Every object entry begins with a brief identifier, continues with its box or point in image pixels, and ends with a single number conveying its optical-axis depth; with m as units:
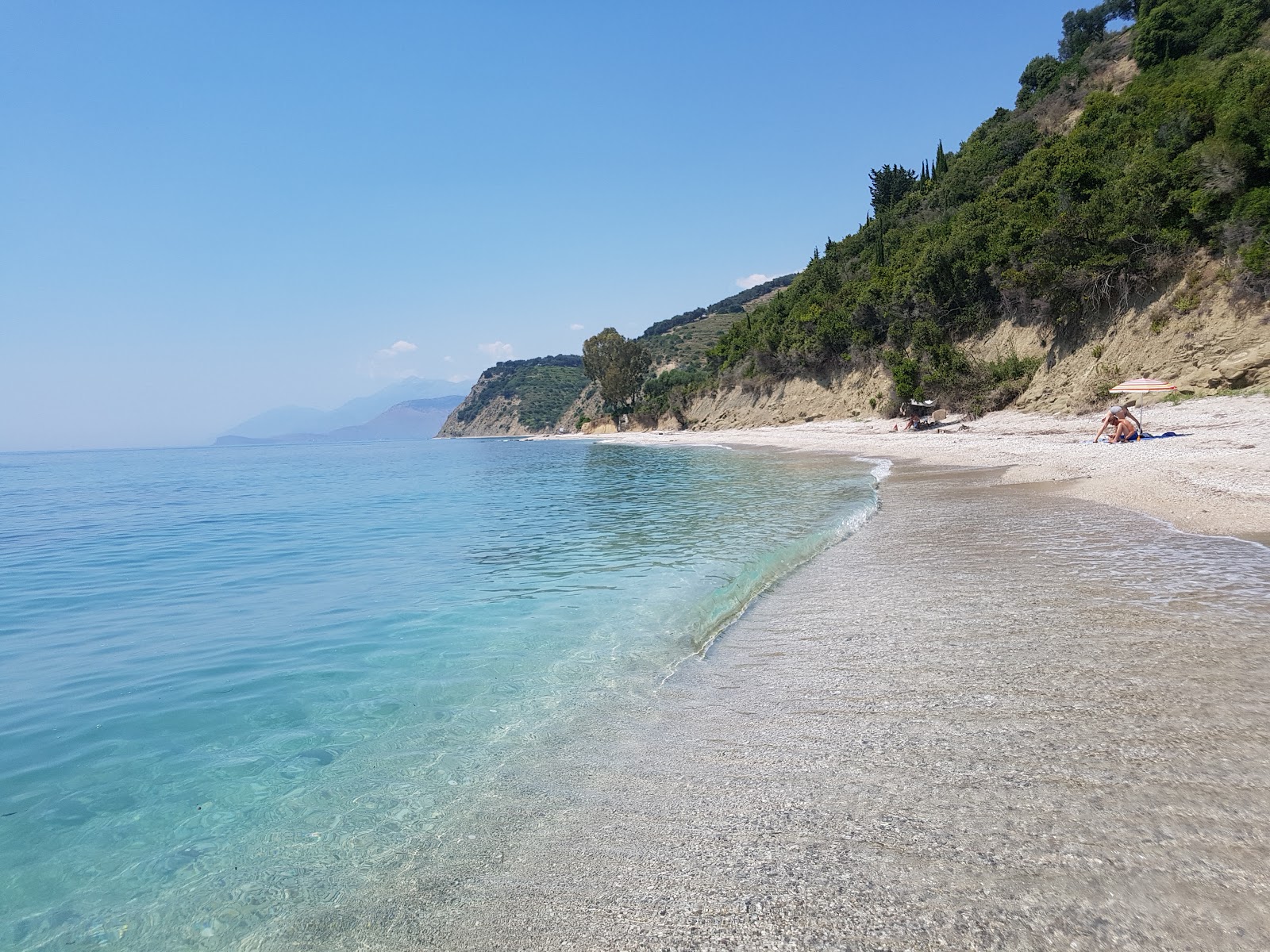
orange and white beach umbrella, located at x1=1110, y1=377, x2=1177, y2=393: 19.91
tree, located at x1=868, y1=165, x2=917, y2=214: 67.94
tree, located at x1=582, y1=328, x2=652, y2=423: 92.69
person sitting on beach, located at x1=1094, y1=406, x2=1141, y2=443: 18.98
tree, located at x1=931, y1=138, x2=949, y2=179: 64.25
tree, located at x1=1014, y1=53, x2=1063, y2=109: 56.72
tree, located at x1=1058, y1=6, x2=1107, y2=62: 58.12
